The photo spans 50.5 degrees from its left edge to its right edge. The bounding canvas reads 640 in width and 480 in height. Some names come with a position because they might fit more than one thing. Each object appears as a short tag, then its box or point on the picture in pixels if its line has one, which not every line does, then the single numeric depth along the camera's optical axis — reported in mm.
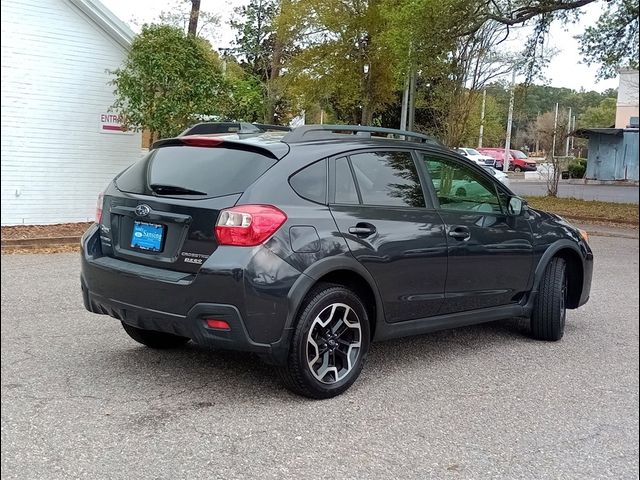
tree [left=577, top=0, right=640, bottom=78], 14461
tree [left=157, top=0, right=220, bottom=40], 13672
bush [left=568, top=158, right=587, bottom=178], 33525
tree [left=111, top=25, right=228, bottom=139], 12664
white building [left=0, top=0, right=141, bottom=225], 11938
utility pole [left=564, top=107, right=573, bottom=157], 21528
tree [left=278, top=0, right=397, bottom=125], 23844
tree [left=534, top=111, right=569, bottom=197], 21828
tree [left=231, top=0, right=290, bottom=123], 20562
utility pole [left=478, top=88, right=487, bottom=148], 20053
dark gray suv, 3818
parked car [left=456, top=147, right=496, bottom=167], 41088
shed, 26969
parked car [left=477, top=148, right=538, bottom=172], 47544
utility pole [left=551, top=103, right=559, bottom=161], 21859
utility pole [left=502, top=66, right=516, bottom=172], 19191
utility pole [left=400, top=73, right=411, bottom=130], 23167
